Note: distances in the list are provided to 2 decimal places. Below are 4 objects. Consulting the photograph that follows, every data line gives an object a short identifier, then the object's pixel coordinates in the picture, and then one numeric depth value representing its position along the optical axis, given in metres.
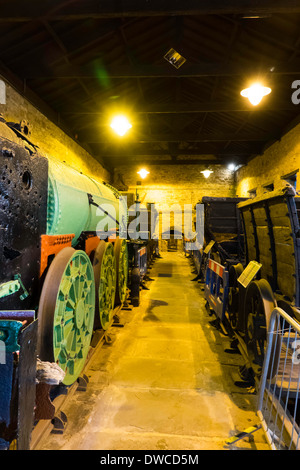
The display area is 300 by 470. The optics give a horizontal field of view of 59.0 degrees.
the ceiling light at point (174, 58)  6.02
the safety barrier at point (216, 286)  3.91
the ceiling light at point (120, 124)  7.74
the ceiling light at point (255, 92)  5.70
